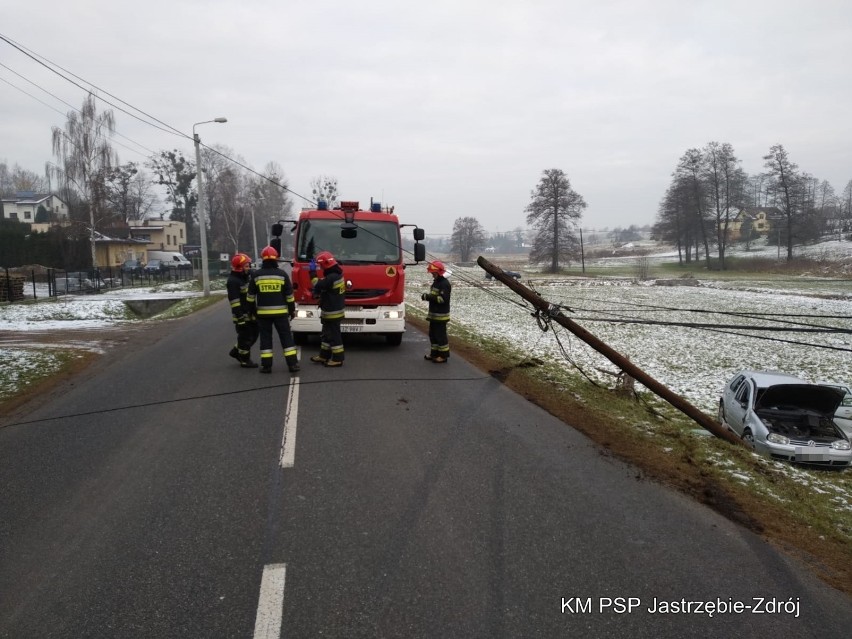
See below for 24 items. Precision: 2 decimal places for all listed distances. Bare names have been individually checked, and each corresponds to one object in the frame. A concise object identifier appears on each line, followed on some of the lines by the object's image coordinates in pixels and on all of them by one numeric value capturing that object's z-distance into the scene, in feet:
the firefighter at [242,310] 32.89
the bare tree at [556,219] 228.63
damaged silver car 30.48
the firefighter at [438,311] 34.88
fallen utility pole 24.20
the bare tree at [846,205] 344.90
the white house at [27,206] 293.02
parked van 189.49
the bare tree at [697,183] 225.97
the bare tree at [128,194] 192.54
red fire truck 37.24
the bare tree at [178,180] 240.94
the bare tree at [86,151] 155.02
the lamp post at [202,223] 93.85
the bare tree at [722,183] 223.71
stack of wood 84.64
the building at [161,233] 240.32
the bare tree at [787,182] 212.02
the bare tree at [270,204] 267.08
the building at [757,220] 302.74
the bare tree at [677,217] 230.68
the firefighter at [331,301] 33.14
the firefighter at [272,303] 30.50
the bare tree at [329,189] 290.15
